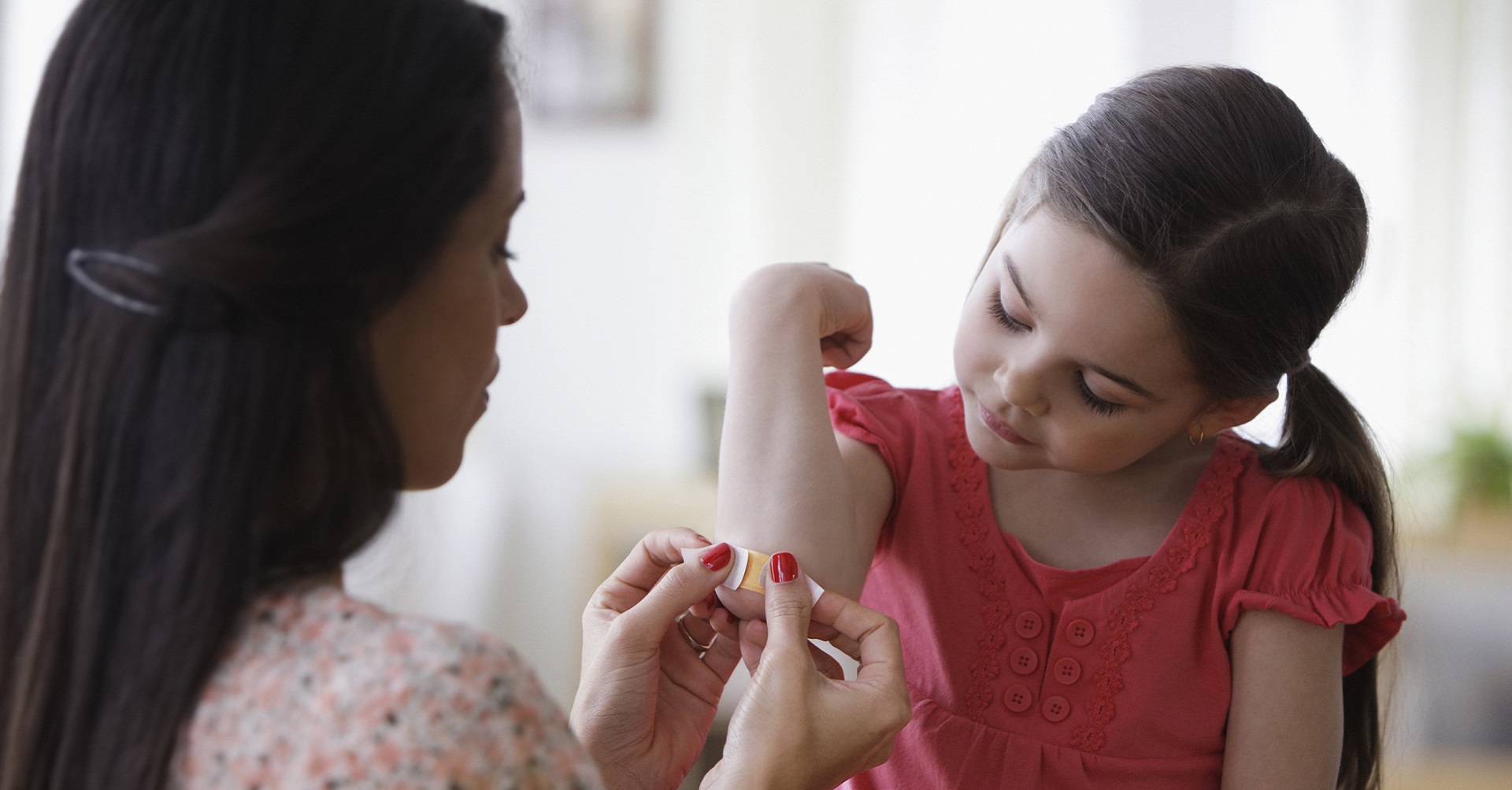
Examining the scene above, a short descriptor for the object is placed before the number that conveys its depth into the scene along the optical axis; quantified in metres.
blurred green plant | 2.88
